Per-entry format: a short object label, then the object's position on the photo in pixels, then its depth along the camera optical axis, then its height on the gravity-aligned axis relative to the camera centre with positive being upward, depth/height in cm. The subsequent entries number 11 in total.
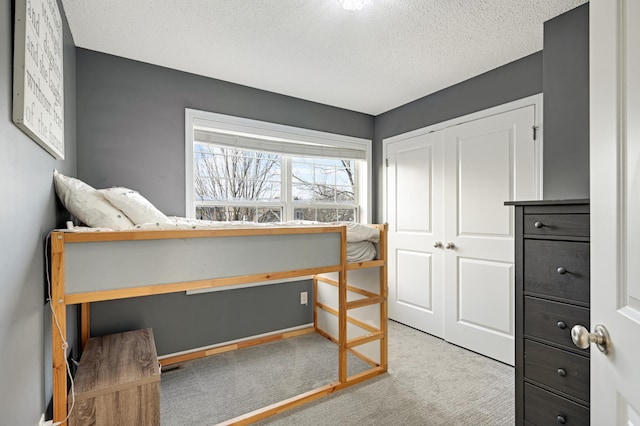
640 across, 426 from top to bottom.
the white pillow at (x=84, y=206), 153 +3
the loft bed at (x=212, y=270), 129 -30
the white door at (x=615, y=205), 61 +1
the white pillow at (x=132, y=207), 167 +3
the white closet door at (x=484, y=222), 244 -9
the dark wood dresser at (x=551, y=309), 131 -44
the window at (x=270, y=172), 274 +41
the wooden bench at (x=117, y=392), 135 -80
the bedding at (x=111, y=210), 153 +1
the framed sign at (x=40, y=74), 100 +53
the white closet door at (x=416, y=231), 300 -20
